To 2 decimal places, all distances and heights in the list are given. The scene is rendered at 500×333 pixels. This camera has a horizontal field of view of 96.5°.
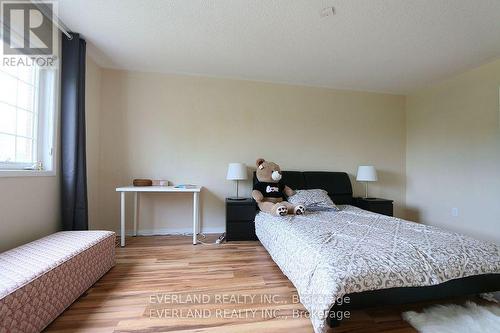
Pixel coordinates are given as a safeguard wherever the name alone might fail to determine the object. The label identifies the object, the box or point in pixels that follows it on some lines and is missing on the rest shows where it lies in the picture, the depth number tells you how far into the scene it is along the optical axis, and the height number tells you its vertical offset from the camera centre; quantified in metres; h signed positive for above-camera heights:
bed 1.20 -0.58
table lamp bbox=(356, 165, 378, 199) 3.43 -0.10
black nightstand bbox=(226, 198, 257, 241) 2.92 -0.69
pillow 2.88 -0.43
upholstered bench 1.13 -0.67
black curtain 2.27 +0.25
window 1.79 +0.42
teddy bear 2.95 -0.27
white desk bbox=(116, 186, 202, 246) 2.68 -0.30
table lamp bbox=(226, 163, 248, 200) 3.04 -0.07
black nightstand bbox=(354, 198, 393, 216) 3.27 -0.56
